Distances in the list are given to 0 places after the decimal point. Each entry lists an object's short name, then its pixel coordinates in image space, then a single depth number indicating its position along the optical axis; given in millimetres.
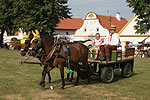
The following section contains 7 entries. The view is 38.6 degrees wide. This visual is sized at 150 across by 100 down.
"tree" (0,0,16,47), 31953
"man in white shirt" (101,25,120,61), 9242
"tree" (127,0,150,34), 21859
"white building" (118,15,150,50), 36719
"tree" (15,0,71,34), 26859
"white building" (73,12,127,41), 44906
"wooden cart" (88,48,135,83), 9242
